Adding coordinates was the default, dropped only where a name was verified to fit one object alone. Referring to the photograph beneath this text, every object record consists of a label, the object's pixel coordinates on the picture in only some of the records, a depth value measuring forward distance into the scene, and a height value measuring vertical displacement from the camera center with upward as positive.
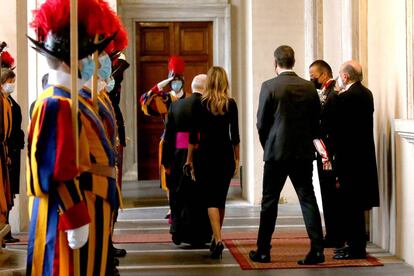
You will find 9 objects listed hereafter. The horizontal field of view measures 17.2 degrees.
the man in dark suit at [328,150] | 10.46 -0.17
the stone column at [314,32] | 15.61 +1.10
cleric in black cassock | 11.36 -0.55
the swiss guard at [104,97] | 5.81 +0.15
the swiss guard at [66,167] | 5.29 -0.14
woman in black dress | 10.55 -0.12
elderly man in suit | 10.21 -0.24
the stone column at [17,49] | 13.43 +0.81
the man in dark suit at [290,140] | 9.84 -0.09
